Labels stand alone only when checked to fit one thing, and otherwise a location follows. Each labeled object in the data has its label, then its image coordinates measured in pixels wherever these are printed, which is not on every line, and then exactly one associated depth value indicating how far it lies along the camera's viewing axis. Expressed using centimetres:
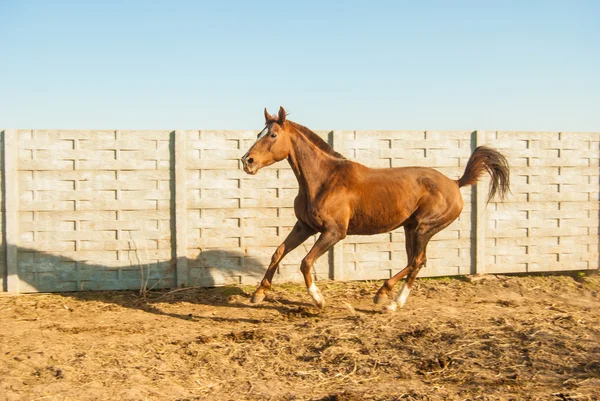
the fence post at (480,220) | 862
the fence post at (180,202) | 771
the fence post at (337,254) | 814
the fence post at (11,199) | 736
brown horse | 643
